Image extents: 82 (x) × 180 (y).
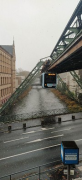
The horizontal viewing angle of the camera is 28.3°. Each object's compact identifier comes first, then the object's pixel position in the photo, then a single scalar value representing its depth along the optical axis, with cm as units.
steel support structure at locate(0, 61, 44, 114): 3148
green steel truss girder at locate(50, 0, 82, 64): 1076
